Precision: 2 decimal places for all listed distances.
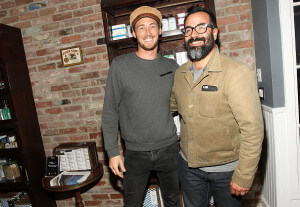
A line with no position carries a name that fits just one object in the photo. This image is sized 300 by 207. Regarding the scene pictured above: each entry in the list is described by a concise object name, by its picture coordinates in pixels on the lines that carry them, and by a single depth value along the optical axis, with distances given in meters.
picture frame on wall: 2.29
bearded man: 1.19
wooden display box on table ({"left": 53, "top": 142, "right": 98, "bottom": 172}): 2.18
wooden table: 1.98
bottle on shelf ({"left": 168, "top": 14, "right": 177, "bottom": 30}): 1.93
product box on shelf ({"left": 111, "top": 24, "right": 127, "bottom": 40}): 2.00
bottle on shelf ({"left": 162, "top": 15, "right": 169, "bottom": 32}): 1.95
